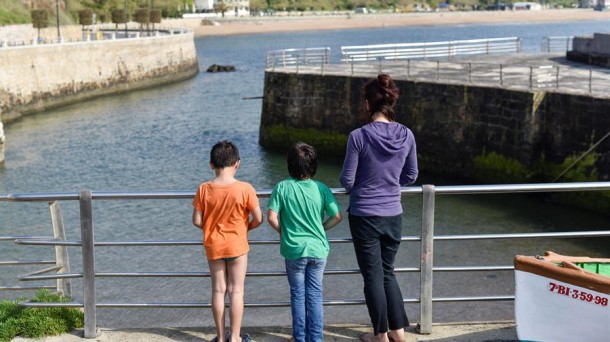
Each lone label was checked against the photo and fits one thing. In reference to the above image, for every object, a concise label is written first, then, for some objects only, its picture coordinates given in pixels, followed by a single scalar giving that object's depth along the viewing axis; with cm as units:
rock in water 6378
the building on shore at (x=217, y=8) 14600
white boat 521
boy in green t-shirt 595
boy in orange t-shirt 597
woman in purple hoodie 593
